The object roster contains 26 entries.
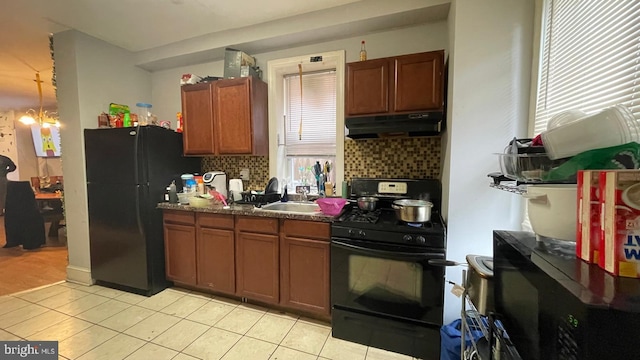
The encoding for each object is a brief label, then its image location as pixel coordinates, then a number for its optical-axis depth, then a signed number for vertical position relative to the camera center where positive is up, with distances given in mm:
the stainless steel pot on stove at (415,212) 1723 -315
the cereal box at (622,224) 532 -126
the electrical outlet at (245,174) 2865 -84
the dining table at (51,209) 4054 -706
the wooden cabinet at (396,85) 1862 +648
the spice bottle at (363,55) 2139 +969
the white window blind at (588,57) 843 +457
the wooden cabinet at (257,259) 2109 -807
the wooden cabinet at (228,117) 2502 +518
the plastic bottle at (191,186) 2611 -204
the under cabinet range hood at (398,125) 1873 +333
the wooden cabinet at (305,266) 1951 -803
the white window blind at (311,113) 2588 +575
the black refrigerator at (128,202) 2410 -351
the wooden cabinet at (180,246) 2436 -799
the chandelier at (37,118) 3731 +875
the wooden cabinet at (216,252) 2270 -806
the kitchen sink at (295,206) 2452 -402
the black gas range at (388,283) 1632 -810
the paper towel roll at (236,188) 2658 -233
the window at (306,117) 2484 +534
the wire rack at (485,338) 846 -682
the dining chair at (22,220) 3748 -807
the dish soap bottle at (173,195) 2541 -289
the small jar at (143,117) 2744 +553
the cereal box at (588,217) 604 -128
